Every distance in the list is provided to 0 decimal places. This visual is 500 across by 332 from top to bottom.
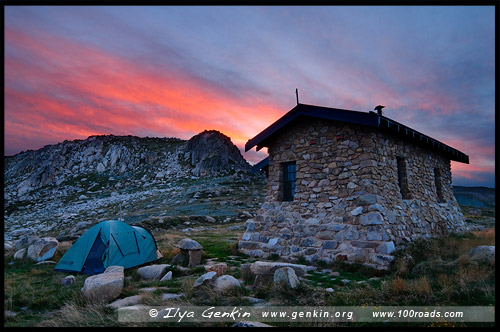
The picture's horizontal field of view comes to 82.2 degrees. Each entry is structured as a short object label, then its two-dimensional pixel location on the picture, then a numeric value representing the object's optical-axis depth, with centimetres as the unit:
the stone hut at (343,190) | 911
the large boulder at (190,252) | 991
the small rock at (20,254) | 1147
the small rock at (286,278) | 621
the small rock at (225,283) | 632
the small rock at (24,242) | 1335
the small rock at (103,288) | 641
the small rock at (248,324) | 429
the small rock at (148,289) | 681
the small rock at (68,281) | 808
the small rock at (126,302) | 598
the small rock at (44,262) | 1094
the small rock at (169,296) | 619
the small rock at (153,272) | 853
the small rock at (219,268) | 832
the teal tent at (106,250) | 966
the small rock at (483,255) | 712
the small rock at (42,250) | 1143
